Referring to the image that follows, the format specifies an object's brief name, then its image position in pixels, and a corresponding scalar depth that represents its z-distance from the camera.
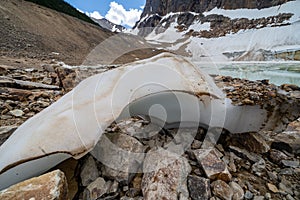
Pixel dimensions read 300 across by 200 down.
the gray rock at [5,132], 0.81
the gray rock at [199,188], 0.63
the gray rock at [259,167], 0.76
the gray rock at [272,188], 0.68
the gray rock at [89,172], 0.70
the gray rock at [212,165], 0.69
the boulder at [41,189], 0.51
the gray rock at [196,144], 0.84
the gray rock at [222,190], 0.64
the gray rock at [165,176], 0.63
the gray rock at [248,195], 0.65
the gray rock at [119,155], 0.71
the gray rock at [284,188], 0.68
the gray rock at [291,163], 0.81
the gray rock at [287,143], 0.92
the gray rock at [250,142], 0.88
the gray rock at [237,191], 0.64
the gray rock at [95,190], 0.65
